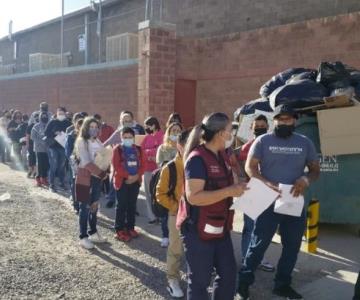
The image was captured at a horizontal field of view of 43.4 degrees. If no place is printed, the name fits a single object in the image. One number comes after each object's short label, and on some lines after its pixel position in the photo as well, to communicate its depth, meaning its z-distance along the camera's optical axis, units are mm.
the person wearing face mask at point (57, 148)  9422
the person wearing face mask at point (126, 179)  6105
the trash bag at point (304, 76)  6612
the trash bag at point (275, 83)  7135
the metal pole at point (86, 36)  20594
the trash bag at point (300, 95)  6094
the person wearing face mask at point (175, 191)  4211
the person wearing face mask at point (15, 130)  13227
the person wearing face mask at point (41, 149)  10023
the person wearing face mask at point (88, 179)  5695
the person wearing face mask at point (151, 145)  6926
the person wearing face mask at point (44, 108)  10067
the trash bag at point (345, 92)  5940
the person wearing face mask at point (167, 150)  5648
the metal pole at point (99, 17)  19766
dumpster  5957
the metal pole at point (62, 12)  20150
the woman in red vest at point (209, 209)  3145
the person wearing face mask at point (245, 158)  4867
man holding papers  4098
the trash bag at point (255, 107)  6817
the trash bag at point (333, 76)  6223
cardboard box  5758
